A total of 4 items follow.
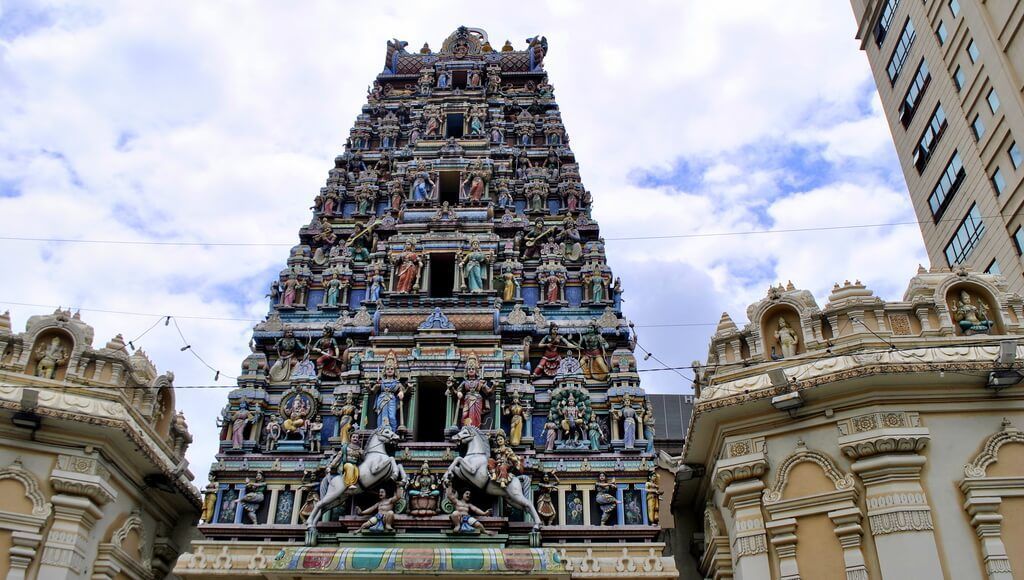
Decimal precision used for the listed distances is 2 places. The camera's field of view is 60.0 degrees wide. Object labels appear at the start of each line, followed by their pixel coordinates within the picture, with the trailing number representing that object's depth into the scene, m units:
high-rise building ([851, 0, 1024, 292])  31.20
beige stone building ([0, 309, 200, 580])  19.78
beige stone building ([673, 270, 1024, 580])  17.19
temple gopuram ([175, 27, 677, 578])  21.97
